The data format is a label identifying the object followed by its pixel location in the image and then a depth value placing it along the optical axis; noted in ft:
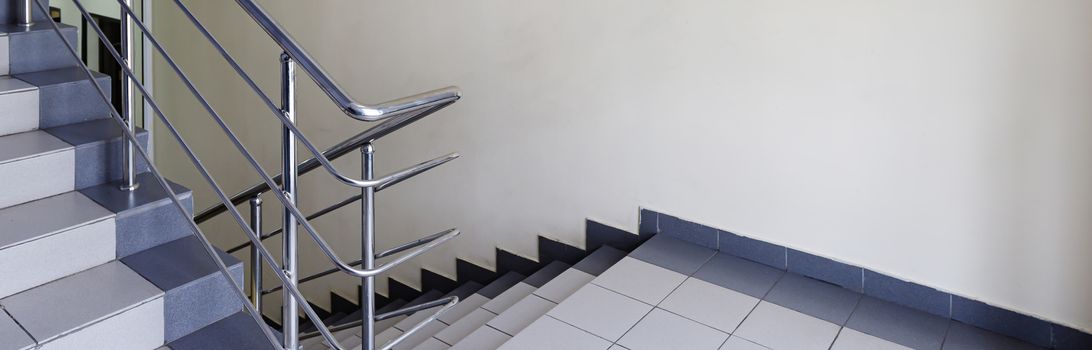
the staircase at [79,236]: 6.86
